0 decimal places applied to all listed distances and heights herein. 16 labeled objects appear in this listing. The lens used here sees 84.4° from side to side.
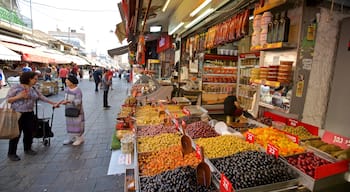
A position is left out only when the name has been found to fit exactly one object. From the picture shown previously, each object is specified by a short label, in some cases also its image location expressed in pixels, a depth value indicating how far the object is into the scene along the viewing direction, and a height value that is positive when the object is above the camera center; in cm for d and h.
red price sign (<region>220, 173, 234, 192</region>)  136 -80
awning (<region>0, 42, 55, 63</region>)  905 +65
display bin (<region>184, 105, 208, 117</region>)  392 -83
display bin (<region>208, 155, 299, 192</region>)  155 -91
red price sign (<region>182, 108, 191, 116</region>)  371 -78
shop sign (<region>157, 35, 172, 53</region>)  995 +155
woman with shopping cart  361 -73
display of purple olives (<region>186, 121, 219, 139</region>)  275 -85
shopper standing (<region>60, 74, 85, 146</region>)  428 -112
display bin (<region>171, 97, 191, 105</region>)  508 -77
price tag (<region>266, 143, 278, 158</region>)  193 -76
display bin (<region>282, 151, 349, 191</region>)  160 -84
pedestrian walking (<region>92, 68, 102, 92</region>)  1459 -55
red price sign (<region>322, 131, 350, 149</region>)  223 -75
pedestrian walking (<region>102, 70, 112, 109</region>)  877 -76
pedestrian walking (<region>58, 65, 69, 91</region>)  1466 -51
